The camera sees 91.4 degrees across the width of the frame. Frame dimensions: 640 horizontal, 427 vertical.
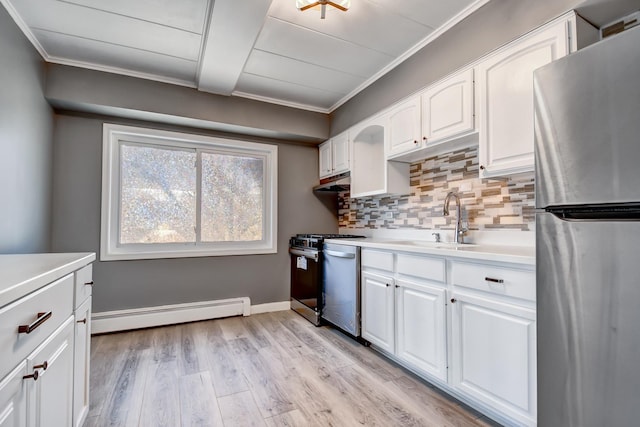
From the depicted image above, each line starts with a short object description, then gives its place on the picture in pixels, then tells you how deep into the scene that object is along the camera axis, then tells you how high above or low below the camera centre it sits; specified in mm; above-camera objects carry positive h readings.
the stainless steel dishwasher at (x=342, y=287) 2602 -617
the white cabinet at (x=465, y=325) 1439 -608
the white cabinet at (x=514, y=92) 1545 +718
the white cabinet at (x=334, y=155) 3326 +714
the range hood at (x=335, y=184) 3249 +374
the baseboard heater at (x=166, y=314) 2863 -951
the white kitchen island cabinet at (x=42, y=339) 818 -393
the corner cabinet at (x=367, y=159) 3090 +603
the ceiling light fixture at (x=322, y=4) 1823 +1267
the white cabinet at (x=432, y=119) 2017 +724
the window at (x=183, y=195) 2998 +243
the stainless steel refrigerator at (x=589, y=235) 887 -52
